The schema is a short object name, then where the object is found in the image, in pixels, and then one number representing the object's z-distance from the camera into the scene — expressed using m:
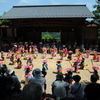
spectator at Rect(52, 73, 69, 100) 3.16
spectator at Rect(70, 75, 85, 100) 3.25
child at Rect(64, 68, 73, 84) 4.83
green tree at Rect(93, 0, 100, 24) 14.31
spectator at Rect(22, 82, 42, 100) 2.13
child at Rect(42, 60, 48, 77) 5.96
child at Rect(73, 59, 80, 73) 6.75
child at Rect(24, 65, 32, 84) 4.74
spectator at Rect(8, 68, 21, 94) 3.34
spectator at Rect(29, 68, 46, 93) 3.21
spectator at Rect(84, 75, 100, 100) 2.87
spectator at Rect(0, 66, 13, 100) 3.09
